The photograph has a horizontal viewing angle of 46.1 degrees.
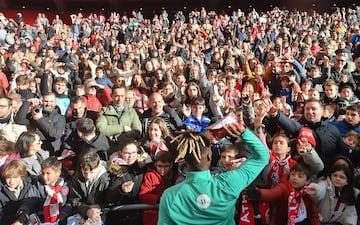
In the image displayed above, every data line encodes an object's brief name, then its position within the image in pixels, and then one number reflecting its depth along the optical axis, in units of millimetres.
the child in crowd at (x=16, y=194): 3795
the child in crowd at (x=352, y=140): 4348
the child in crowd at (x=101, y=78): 7617
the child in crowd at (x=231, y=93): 7119
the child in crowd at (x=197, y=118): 5718
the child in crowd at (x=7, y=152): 4434
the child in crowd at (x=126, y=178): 3820
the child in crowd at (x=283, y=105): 5780
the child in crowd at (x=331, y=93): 6195
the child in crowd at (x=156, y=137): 4691
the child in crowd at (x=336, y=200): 3496
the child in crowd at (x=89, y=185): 3896
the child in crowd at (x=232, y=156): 3910
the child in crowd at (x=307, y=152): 3822
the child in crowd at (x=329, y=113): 5191
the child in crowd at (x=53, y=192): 3791
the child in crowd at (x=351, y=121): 4742
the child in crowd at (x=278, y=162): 3936
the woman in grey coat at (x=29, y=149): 4446
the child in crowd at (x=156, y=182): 3859
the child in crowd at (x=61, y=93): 6550
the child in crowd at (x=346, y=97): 6012
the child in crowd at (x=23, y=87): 6680
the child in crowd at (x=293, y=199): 3447
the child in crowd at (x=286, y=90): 7402
